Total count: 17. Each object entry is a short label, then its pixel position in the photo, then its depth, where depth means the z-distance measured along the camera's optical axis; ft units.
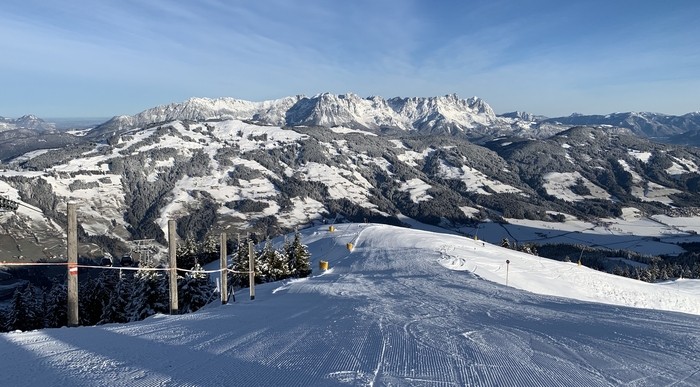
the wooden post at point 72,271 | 41.16
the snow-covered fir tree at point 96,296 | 143.64
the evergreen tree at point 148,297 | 118.62
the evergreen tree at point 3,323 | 138.01
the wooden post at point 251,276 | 86.08
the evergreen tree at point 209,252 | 245.24
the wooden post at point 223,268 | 77.66
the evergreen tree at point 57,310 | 135.23
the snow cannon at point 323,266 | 157.48
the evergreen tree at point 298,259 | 165.37
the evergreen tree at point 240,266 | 149.18
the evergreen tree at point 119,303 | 122.83
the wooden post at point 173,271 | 54.90
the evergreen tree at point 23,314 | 133.18
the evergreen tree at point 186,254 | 216.82
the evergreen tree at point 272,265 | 154.30
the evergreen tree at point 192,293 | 121.29
